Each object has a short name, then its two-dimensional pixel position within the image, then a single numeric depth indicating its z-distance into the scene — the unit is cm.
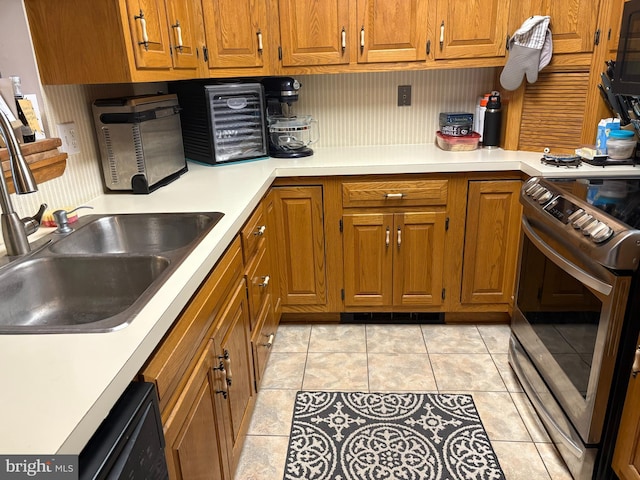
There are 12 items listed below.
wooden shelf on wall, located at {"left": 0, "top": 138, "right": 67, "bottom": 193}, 139
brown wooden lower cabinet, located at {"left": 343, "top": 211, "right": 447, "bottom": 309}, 240
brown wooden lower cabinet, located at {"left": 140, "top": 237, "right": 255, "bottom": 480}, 101
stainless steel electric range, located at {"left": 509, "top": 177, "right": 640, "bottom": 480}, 134
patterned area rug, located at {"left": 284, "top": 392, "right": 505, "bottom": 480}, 168
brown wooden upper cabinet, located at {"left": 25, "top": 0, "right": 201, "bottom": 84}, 154
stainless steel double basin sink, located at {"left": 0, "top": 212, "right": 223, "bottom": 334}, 118
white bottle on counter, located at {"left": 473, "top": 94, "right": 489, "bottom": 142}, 260
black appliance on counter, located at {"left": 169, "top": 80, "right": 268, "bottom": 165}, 229
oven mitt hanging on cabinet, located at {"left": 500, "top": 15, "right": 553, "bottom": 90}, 219
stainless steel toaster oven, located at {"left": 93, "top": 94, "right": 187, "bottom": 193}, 185
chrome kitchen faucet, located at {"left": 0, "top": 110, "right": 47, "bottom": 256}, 110
